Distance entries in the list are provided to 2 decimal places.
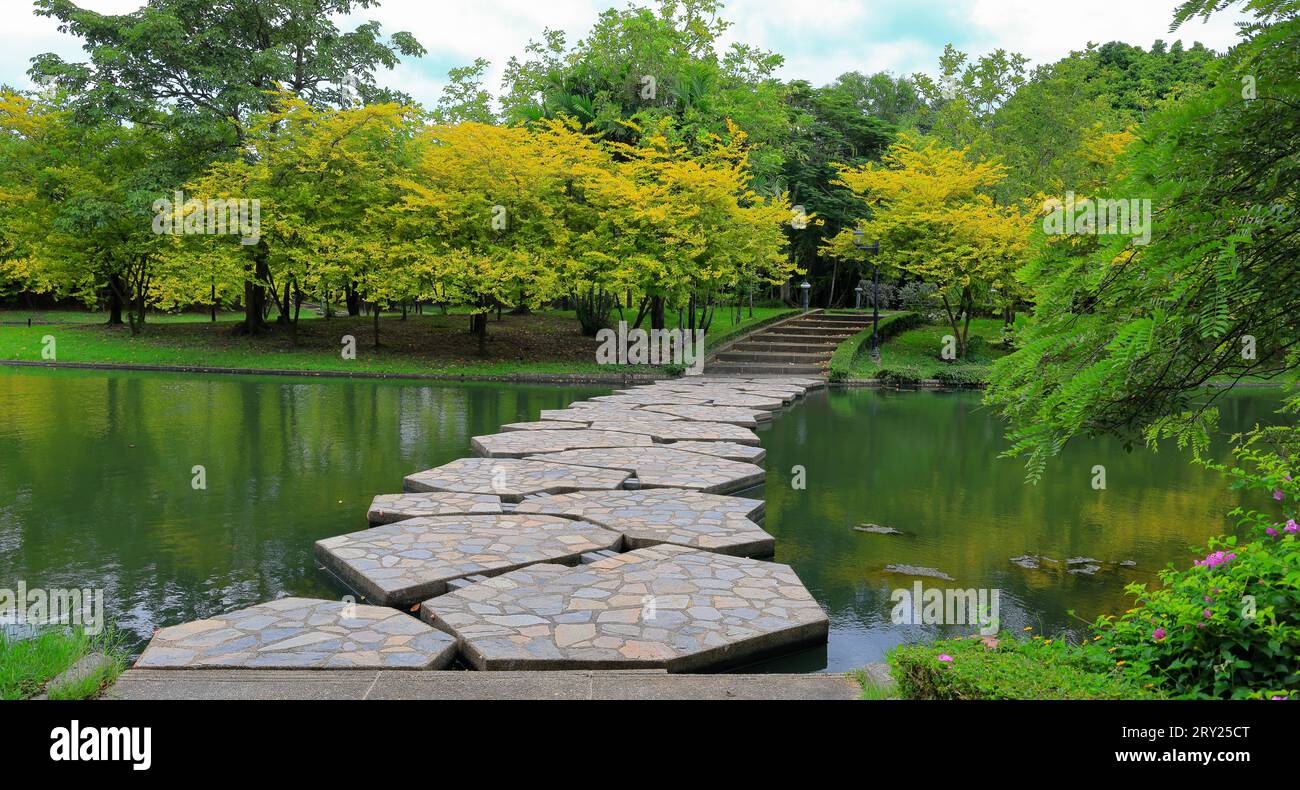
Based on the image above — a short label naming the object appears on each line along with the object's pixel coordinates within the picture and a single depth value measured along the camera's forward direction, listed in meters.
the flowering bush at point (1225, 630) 3.15
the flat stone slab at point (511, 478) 8.07
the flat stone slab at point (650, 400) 15.41
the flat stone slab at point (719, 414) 13.44
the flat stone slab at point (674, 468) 8.64
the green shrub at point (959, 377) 21.61
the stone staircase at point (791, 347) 23.69
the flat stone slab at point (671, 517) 6.52
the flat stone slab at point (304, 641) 4.11
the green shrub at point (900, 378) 21.81
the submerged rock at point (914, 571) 6.33
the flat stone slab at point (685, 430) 11.47
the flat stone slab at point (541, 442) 10.09
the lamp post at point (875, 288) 23.66
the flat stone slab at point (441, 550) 5.42
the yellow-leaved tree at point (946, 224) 23.80
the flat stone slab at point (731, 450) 10.21
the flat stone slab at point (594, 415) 12.90
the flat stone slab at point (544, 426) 11.96
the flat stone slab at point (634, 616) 4.33
